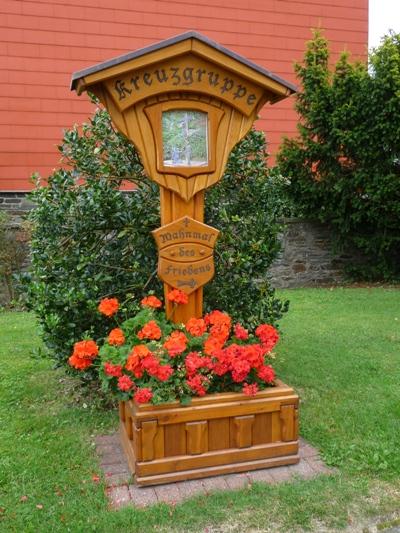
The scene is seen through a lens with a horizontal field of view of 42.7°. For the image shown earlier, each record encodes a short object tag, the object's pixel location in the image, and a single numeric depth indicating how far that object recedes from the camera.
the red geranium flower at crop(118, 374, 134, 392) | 2.94
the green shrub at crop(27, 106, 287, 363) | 3.68
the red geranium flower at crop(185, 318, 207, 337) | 3.26
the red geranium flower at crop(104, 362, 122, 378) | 3.03
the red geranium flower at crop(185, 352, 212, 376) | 3.05
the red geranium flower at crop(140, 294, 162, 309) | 3.33
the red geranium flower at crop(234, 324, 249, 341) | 3.38
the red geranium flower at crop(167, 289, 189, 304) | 3.27
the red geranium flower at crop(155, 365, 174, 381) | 2.95
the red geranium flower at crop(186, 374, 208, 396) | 3.01
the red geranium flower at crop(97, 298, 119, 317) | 3.28
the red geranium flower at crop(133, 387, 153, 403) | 2.89
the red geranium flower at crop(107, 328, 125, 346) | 3.19
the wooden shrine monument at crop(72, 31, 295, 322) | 3.09
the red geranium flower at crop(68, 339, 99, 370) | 3.19
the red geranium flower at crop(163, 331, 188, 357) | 3.04
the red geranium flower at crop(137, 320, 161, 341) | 3.10
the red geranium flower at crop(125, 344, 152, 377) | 2.98
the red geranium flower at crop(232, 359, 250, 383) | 3.06
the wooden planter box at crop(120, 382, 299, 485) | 2.96
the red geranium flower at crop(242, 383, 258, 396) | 3.07
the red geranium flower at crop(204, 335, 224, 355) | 3.15
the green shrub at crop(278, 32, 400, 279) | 9.14
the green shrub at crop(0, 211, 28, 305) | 8.88
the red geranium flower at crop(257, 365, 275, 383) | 3.17
